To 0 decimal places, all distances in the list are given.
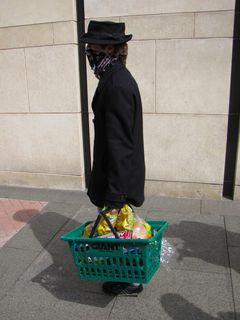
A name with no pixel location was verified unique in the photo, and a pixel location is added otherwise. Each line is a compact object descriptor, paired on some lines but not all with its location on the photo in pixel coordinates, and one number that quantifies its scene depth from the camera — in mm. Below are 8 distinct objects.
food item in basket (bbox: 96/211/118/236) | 2479
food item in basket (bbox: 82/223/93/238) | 2596
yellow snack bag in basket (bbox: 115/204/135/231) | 2555
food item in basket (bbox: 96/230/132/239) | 2467
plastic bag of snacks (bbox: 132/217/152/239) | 2485
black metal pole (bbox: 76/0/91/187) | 4867
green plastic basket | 2287
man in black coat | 2277
